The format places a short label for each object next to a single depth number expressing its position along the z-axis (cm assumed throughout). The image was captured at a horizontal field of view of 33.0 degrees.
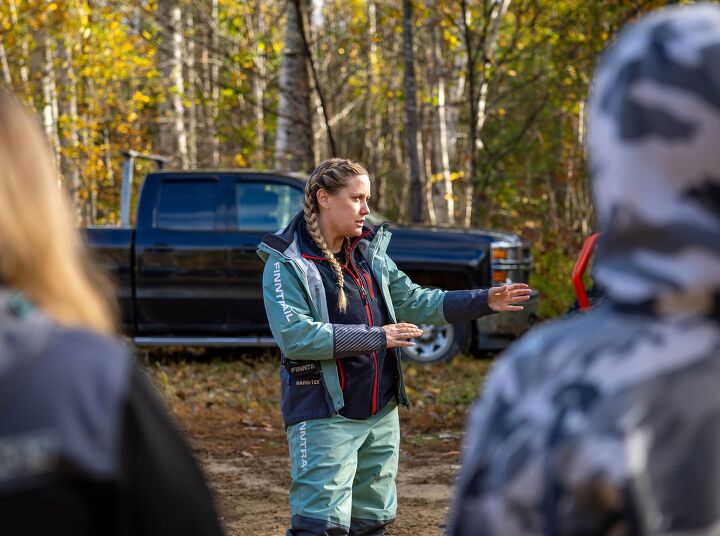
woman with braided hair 457
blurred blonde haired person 157
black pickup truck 1180
